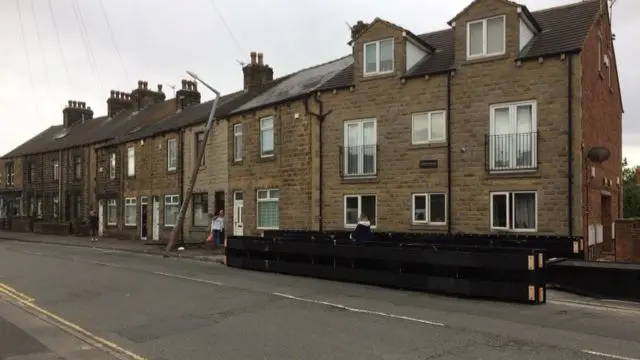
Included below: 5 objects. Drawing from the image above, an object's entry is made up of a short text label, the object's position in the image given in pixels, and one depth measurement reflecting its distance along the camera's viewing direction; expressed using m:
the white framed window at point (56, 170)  45.86
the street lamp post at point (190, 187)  25.08
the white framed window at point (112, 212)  38.19
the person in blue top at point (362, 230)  15.57
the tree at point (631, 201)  35.38
